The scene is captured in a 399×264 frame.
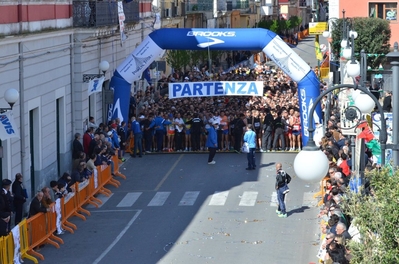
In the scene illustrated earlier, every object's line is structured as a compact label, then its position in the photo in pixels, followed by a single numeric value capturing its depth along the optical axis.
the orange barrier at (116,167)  28.58
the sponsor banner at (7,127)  21.14
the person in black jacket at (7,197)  19.43
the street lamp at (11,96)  21.17
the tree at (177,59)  52.56
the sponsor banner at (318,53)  56.74
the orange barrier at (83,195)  23.62
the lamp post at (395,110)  13.05
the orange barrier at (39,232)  19.33
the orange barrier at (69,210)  21.91
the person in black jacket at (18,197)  21.02
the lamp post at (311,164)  11.52
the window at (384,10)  53.25
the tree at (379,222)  10.51
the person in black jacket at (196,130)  32.34
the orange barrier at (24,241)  18.67
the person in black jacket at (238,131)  31.91
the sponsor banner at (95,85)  30.56
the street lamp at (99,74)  31.02
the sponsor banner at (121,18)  33.91
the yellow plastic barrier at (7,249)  17.45
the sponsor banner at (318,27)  58.56
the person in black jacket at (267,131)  31.89
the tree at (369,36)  47.25
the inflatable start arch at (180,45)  31.80
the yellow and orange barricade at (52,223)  18.09
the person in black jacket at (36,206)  19.92
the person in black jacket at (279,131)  31.81
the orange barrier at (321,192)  24.59
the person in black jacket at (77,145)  28.80
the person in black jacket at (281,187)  23.03
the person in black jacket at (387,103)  35.33
